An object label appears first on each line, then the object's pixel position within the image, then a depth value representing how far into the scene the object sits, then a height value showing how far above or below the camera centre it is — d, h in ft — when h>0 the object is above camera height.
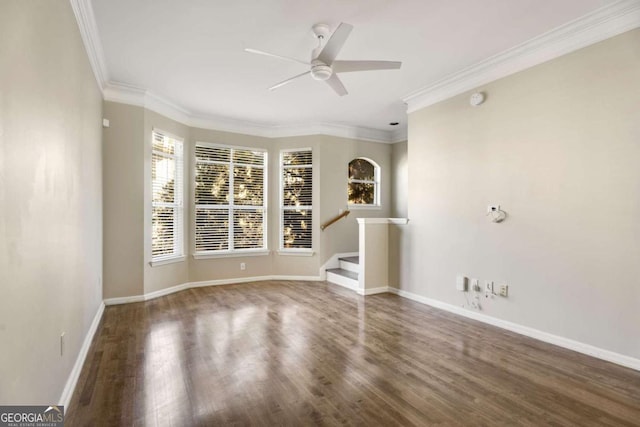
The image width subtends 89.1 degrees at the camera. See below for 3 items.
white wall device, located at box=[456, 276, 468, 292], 13.20 -2.75
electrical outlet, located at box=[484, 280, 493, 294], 12.23 -2.65
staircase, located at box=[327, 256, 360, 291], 17.93 -3.33
